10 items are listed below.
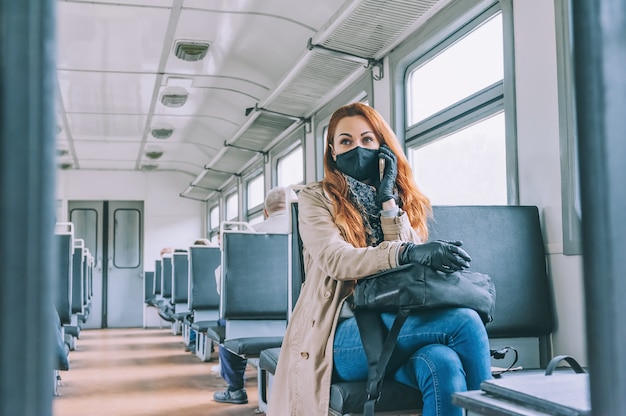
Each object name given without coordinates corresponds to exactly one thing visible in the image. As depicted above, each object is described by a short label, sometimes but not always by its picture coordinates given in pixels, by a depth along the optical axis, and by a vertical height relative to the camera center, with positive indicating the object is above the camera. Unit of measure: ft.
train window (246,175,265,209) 30.67 +3.14
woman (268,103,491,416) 6.30 -0.08
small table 3.58 -0.73
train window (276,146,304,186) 24.45 +3.36
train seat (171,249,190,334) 24.90 -0.52
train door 40.63 +0.51
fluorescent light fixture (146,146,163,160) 35.42 +5.63
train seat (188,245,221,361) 20.12 -0.53
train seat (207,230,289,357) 14.14 -0.40
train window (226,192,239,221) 35.37 +2.86
